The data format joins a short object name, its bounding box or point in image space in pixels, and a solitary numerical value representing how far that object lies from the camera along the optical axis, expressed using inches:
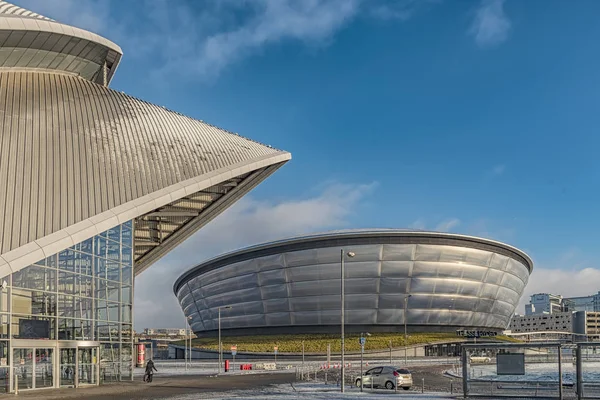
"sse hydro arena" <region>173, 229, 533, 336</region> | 3907.5
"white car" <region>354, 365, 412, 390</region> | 1471.5
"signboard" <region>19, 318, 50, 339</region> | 1365.2
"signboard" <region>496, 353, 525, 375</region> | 1124.5
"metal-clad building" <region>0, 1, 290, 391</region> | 1305.4
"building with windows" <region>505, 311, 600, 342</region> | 7329.7
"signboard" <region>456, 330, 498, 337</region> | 4111.7
